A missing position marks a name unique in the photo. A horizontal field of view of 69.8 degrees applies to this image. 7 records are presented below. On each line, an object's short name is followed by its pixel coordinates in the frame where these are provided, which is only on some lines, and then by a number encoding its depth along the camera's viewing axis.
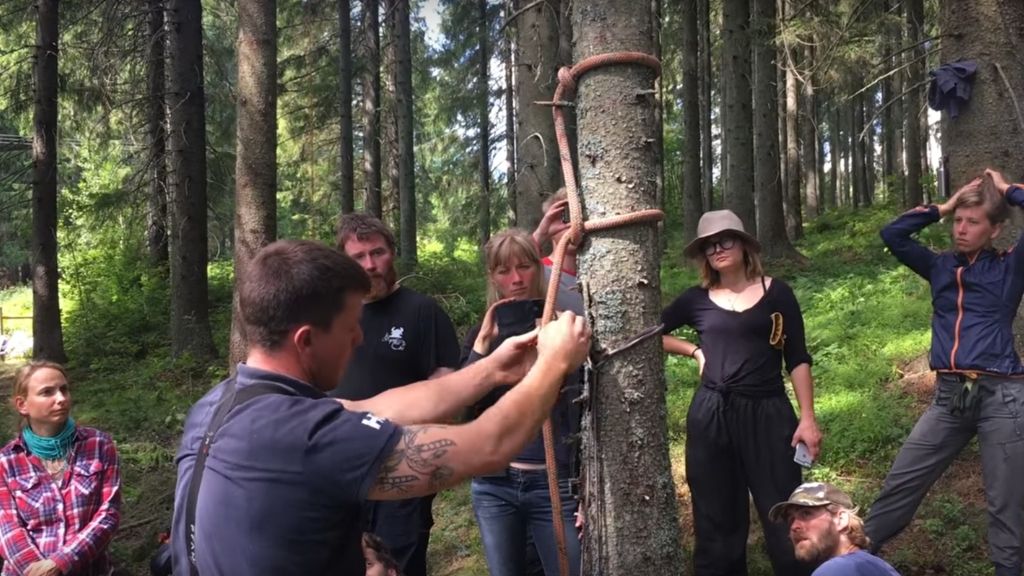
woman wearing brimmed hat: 3.07
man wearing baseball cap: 2.65
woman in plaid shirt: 3.65
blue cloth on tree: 4.49
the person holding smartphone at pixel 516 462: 2.91
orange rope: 2.24
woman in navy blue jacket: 3.25
